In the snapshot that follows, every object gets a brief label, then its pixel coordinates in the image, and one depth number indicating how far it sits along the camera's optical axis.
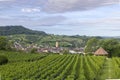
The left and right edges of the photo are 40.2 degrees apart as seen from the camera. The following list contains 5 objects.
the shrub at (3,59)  24.23
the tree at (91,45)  50.91
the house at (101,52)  38.38
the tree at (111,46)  39.36
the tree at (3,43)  41.57
